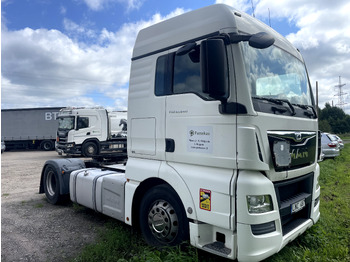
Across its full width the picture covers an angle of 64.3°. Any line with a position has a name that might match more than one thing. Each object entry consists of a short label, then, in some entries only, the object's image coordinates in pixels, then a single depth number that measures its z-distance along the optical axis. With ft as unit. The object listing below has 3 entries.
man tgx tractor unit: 8.96
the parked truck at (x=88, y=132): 54.75
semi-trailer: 80.48
